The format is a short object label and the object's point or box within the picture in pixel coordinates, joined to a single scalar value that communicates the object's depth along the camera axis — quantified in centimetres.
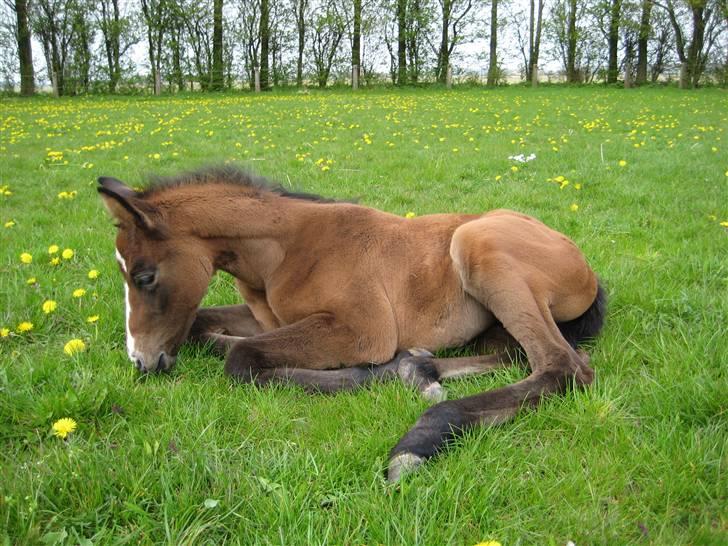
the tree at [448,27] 3906
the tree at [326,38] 3703
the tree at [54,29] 3425
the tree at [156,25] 3525
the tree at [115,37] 3450
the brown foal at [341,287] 311
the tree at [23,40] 2958
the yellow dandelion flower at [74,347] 321
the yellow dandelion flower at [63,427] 235
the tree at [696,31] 3247
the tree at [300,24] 3778
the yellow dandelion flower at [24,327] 352
